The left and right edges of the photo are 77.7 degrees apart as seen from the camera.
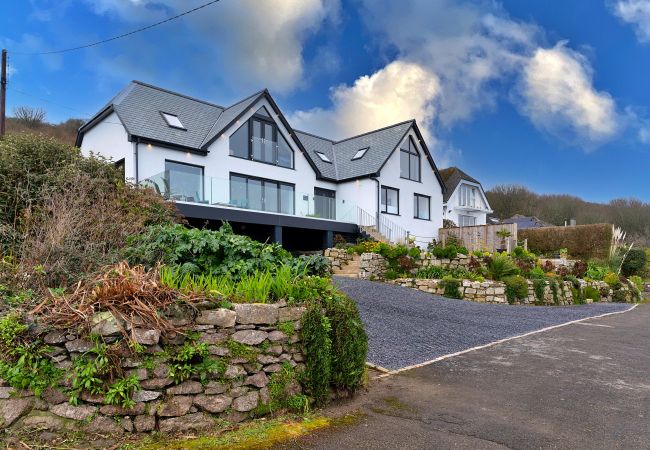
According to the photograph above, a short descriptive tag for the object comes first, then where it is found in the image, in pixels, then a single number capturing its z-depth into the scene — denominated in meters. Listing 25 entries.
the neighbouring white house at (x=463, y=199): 33.38
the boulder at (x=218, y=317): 4.00
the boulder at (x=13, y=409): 3.38
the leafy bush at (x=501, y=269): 15.02
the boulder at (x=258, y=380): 4.10
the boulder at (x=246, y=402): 3.99
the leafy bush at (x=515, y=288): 14.13
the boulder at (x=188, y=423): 3.65
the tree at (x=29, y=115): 28.10
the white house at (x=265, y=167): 16.42
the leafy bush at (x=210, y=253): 5.60
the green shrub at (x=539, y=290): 14.79
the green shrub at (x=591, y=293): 16.98
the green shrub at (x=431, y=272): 14.70
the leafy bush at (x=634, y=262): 23.05
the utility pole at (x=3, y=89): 15.59
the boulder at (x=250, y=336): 4.11
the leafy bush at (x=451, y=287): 13.52
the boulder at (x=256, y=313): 4.19
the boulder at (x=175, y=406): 3.66
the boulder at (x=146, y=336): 3.65
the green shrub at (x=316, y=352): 4.43
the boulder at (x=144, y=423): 3.57
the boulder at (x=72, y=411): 3.46
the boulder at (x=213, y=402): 3.83
